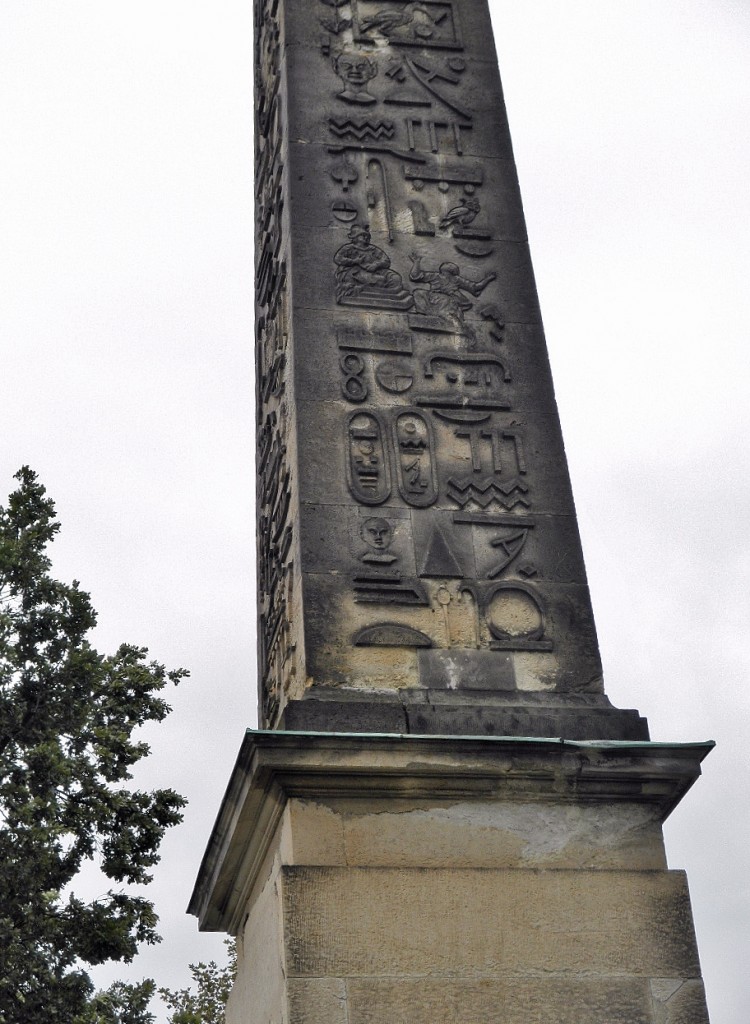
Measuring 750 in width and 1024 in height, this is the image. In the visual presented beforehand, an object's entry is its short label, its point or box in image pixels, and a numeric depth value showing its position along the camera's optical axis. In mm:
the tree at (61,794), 12344
